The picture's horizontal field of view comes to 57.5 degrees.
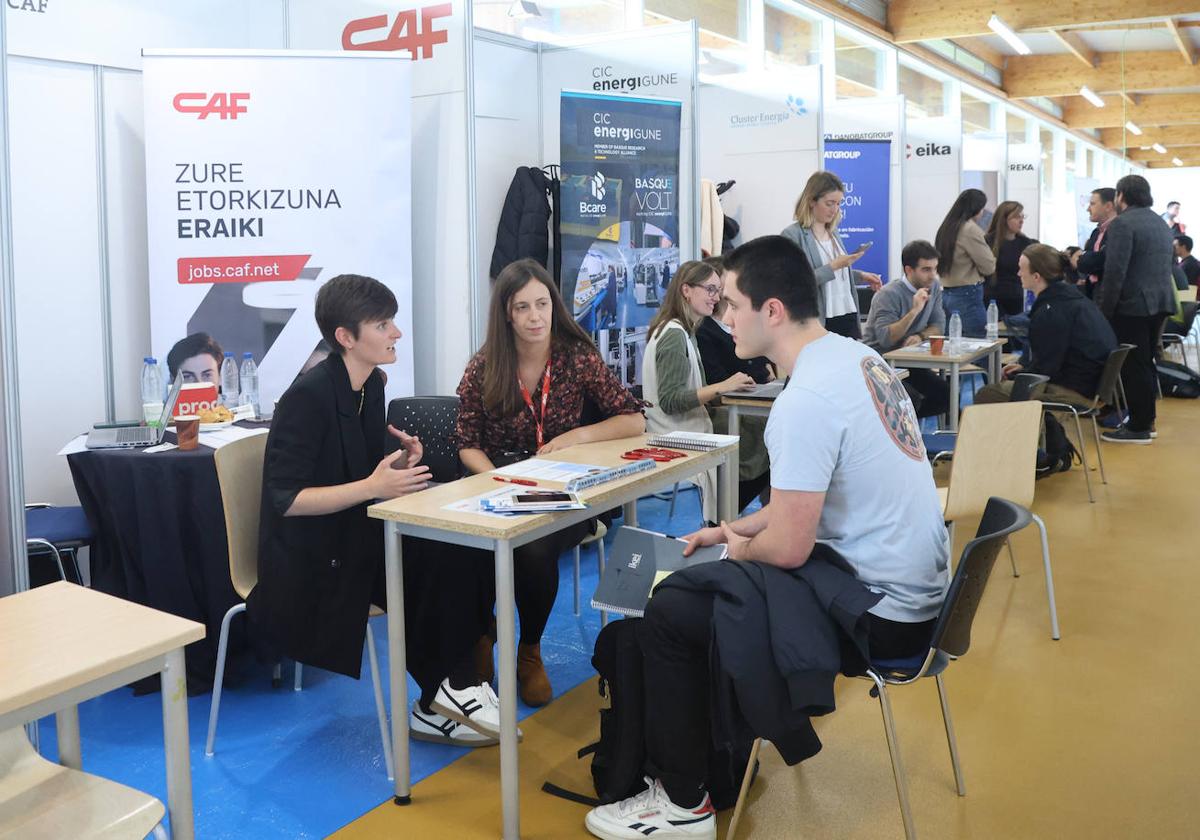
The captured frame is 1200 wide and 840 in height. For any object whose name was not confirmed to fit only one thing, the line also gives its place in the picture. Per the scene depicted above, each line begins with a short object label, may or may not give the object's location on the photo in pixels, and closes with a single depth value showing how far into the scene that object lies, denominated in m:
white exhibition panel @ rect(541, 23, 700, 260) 5.11
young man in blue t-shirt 2.00
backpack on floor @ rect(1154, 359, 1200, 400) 8.79
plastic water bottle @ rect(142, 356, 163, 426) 3.40
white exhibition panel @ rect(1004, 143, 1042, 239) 11.51
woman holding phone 5.43
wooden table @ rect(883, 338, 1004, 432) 5.08
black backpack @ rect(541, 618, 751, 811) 2.25
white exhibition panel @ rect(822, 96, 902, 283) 8.38
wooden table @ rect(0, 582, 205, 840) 1.37
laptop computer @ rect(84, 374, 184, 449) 3.17
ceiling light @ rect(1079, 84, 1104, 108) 12.96
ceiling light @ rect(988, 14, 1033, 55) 9.07
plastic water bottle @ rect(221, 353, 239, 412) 3.97
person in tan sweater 6.80
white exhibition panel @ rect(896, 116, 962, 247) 9.39
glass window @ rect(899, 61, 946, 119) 11.93
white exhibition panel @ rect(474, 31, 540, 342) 5.15
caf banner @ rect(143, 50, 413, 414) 3.95
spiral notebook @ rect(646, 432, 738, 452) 2.96
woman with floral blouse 3.08
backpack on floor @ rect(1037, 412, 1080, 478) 5.76
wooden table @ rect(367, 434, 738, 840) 2.20
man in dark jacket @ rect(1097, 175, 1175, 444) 6.62
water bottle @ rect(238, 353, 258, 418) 3.89
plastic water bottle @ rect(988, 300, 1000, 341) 6.28
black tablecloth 3.03
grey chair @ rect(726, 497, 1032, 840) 2.00
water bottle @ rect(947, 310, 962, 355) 5.87
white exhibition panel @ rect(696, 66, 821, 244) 6.88
